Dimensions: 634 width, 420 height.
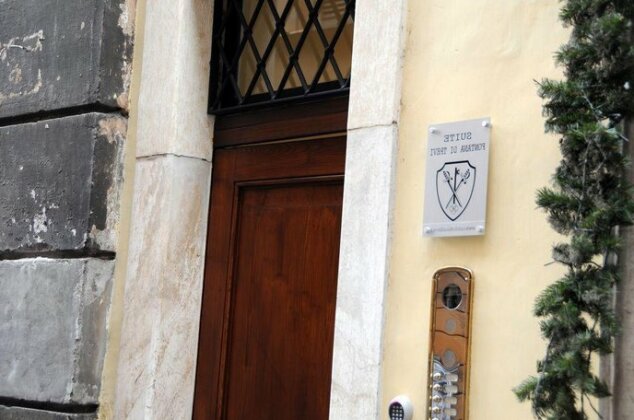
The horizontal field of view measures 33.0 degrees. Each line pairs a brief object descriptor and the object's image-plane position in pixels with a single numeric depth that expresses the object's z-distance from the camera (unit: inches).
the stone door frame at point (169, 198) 185.3
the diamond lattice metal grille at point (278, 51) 179.0
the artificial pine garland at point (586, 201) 111.0
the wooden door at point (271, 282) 174.4
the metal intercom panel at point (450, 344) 142.9
